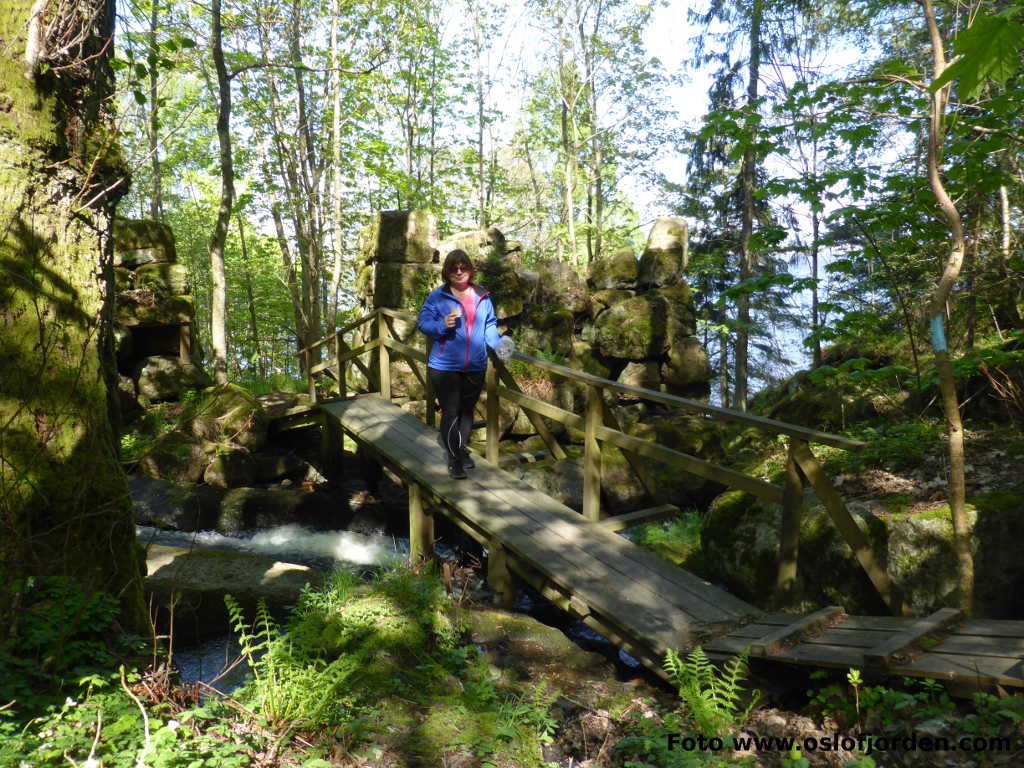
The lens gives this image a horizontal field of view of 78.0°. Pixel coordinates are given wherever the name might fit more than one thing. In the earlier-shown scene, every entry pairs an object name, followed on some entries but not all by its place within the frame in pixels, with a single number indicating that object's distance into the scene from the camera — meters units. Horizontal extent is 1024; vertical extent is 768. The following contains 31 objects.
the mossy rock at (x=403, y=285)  14.92
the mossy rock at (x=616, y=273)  17.09
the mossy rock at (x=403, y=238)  15.16
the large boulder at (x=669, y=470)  10.09
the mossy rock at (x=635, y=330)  15.80
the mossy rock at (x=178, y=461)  10.27
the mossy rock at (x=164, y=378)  12.75
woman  5.53
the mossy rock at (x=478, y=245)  15.90
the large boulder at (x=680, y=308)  16.28
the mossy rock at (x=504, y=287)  15.65
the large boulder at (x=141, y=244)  13.19
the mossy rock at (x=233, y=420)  11.04
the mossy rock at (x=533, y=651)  4.27
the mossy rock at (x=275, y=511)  9.30
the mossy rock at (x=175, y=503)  8.89
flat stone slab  5.32
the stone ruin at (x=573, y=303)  14.94
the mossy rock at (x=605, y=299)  16.73
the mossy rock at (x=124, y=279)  12.54
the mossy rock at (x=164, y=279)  13.03
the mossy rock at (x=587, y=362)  15.96
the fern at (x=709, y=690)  3.07
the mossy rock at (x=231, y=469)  10.44
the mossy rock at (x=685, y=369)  15.89
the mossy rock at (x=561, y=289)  16.52
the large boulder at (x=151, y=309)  12.59
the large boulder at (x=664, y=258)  16.89
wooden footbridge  3.23
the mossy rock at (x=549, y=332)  15.84
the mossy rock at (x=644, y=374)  15.82
